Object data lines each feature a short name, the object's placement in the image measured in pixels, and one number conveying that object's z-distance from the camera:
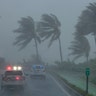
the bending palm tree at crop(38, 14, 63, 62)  82.44
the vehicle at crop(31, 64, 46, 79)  48.31
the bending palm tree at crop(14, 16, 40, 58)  89.31
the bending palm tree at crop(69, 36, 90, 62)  82.50
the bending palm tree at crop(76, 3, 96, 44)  62.38
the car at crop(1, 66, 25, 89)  29.91
